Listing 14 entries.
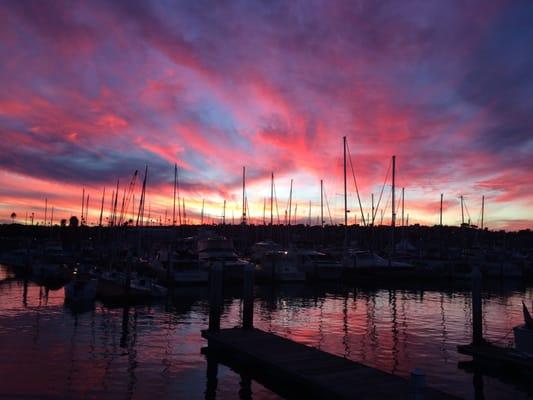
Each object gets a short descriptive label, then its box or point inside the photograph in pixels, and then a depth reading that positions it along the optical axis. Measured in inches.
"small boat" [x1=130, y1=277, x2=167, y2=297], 1472.7
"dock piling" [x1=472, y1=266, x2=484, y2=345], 761.0
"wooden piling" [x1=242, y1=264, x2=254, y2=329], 833.5
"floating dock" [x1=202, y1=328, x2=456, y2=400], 494.3
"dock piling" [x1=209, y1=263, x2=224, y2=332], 810.8
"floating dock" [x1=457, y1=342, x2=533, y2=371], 649.6
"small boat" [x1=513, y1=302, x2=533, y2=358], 670.5
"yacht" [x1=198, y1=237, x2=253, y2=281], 1980.8
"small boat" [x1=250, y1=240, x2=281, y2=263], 2559.1
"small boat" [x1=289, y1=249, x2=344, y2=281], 2214.6
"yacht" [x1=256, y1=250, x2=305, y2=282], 2107.5
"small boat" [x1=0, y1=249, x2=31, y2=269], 2858.8
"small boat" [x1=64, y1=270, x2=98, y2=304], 1387.8
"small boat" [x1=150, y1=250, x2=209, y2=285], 1841.8
